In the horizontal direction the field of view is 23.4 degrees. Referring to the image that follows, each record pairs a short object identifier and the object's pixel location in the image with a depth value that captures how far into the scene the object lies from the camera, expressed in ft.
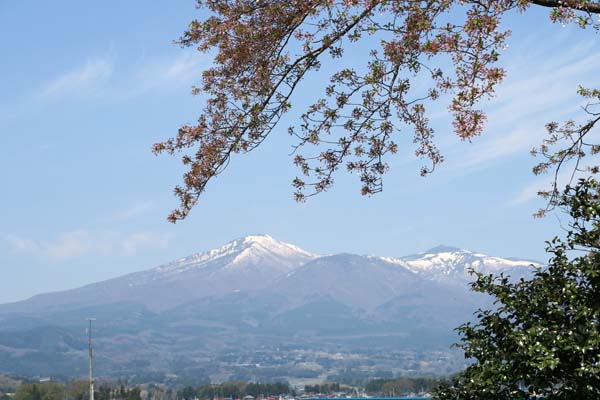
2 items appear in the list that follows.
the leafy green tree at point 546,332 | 50.80
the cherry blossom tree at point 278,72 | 40.89
